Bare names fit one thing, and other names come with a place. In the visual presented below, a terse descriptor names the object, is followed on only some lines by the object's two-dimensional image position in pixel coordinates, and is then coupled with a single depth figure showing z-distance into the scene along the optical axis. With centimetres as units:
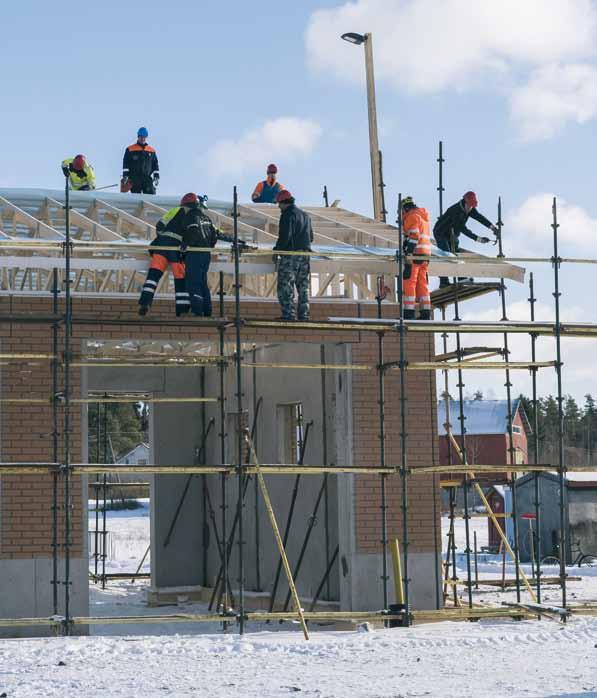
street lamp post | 2244
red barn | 6100
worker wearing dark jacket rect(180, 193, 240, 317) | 1473
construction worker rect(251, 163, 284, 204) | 2084
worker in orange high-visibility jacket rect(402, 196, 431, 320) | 1577
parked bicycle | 2620
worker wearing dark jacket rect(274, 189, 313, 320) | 1516
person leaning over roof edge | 1736
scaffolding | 1370
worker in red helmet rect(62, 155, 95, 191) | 1919
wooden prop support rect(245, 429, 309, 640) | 1328
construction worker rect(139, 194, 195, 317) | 1470
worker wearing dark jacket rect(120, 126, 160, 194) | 1973
